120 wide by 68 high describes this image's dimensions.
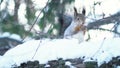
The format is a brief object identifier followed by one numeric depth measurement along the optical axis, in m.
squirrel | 8.66
